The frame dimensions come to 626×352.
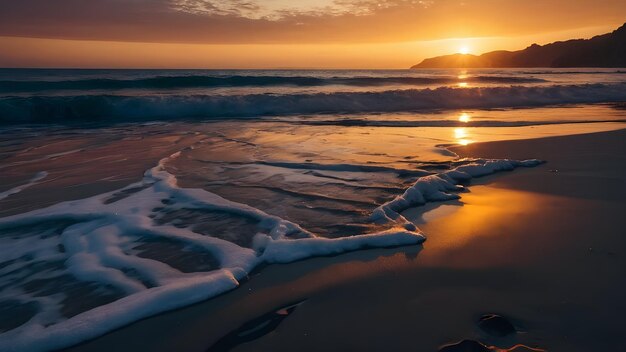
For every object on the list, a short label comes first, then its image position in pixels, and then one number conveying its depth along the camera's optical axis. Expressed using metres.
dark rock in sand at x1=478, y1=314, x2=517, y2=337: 2.06
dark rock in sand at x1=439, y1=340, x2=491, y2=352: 1.94
